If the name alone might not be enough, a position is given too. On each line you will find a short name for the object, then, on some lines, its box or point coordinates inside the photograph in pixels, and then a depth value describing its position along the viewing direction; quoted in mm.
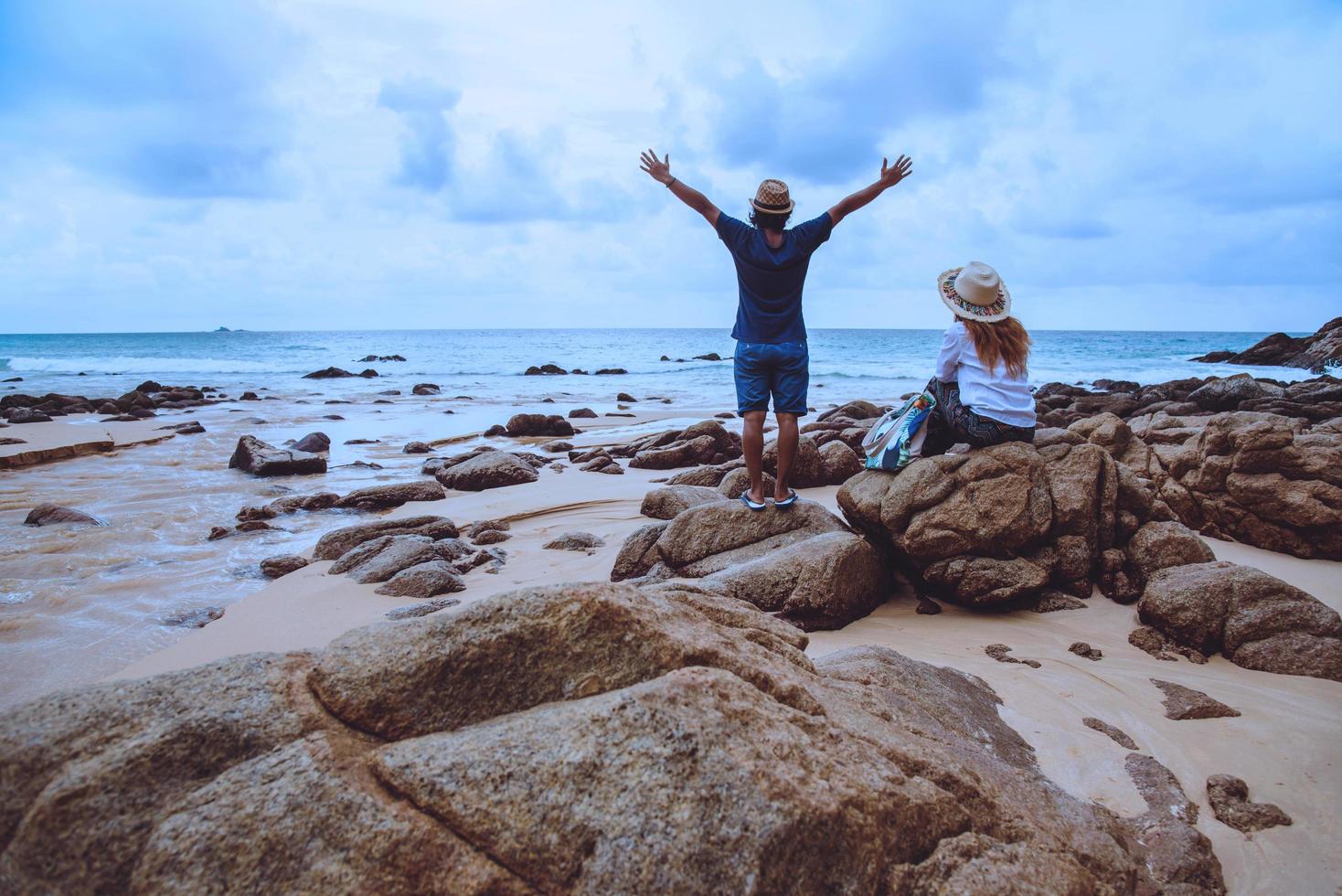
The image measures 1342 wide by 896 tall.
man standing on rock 5898
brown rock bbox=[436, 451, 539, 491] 10344
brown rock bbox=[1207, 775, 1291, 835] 3086
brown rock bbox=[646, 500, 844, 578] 6164
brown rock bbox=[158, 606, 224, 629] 5531
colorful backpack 6012
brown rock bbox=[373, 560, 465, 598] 6012
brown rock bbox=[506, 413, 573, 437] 16188
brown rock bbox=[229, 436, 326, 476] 11555
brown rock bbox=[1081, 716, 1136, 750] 3703
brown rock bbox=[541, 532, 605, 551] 7281
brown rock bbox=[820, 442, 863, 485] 9531
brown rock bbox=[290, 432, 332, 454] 14060
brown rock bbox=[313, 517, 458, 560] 7148
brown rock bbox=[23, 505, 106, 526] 8148
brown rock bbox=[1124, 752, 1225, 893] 2713
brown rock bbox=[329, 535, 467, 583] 6387
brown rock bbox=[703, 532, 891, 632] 5227
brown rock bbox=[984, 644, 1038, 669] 4699
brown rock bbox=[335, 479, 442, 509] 9398
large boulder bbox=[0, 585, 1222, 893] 1700
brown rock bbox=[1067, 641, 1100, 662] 4766
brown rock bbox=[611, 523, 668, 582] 6395
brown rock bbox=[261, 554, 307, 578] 6738
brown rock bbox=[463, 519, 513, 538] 7855
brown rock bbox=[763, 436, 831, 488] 9383
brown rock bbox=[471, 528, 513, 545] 7621
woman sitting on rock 5793
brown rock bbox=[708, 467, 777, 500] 8547
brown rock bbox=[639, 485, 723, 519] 8047
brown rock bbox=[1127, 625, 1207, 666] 4688
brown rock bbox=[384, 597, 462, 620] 5458
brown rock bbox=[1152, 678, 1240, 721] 3963
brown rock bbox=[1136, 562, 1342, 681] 4430
